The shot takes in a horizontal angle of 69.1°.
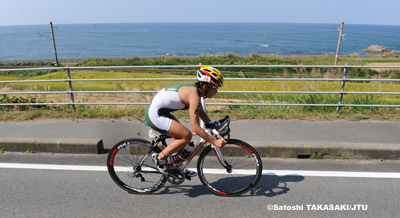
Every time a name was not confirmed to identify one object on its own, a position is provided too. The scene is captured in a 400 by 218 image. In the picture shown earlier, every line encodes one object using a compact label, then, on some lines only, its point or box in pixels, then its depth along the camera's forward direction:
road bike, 3.57
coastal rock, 97.25
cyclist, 3.12
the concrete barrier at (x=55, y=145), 5.00
